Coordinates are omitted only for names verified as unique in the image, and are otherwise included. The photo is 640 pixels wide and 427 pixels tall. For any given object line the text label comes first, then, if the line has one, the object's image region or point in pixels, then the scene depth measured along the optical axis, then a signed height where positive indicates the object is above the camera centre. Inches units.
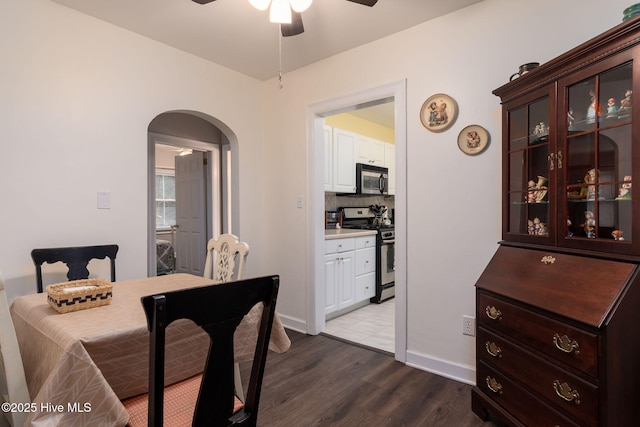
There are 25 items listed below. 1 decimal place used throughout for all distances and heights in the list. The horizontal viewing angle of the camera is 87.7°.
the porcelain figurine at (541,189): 67.4 +4.0
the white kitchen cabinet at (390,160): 206.7 +30.8
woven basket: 53.6 -14.3
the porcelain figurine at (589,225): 57.7 -3.0
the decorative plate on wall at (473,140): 87.0 +18.4
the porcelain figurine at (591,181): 57.3 +4.7
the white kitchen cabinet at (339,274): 137.2 -27.5
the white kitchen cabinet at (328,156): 159.5 +25.6
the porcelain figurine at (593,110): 56.6 +16.9
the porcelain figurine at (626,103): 52.1 +16.7
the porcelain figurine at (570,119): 60.7 +16.3
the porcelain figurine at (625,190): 52.4 +2.9
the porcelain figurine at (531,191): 69.7 +3.7
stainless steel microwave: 180.4 +17.1
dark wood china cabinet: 48.9 -8.5
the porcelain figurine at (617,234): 53.5 -4.3
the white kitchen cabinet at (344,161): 164.4 +24.8
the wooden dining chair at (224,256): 80.2 -11.9
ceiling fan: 77.7 +44.2
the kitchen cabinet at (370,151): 181.4 +33.6
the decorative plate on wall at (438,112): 92.2 +27.4
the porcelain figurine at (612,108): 54.6 +16.5
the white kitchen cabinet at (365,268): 153.7 -27.9
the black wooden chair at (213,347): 32.7 -15.2
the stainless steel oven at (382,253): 166.9 -22.2
